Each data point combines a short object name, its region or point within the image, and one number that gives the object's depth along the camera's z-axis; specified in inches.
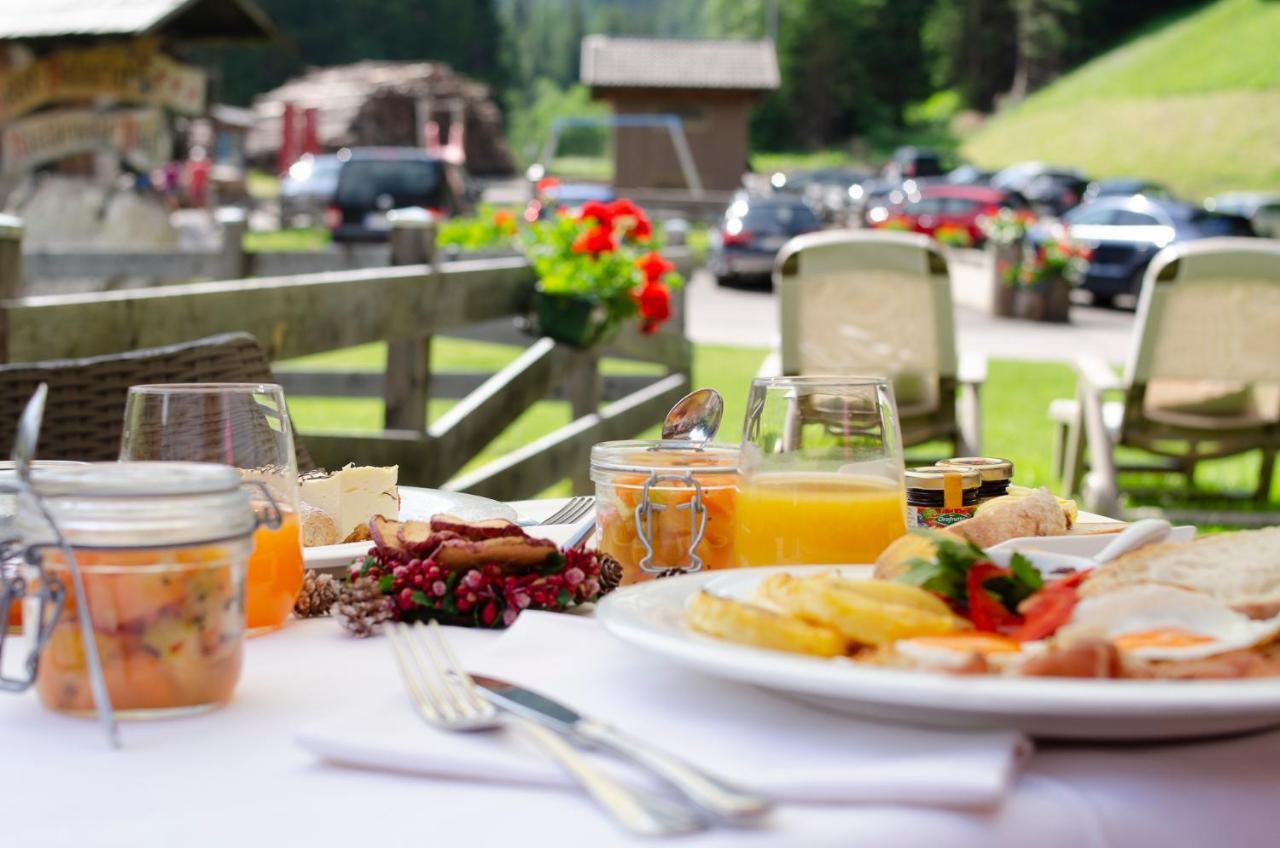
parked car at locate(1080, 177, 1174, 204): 1411.4
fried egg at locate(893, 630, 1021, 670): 38.5
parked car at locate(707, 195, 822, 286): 944.9
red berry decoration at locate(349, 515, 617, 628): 52.8
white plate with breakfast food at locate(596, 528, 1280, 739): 36.9
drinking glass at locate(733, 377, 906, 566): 54.1
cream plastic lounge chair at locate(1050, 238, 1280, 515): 244.2
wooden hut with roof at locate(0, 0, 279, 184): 407.2
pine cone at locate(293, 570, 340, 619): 56.4
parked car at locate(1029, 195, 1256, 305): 844.6
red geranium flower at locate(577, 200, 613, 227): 237.8
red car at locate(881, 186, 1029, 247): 1164.5
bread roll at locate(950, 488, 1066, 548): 58.4
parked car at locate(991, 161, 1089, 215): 1531.7
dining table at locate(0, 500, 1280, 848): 34.4
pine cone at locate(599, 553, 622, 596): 56.8
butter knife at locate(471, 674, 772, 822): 33.4
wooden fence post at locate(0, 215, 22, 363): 125.3
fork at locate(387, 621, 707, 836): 33.6
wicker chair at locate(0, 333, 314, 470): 106.4
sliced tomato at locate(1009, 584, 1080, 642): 43.4
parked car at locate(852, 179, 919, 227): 1325.0
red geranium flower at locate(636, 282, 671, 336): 239.6
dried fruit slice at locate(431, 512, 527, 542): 55.1
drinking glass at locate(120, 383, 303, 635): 50.7
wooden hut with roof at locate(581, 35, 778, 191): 1625.2
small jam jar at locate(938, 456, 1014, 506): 67.0
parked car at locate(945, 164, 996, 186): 1830.7
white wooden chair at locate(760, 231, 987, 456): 252.7
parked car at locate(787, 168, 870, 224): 1423.0
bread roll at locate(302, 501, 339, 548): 65.3
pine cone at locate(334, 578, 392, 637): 52.2
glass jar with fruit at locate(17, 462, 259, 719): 39.2
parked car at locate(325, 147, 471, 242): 864.9
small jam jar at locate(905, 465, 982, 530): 65.2
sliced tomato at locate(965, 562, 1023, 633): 44.7
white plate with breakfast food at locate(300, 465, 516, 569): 65.7
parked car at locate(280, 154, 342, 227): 1350.9
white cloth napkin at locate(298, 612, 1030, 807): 35.1
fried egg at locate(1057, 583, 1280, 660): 41.4
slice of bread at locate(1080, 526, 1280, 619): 44.4
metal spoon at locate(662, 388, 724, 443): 67.9
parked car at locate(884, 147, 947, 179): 2027.6
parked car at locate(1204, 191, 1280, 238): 1005.8
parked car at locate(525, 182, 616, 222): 1067.3
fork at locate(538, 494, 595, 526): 74.5
